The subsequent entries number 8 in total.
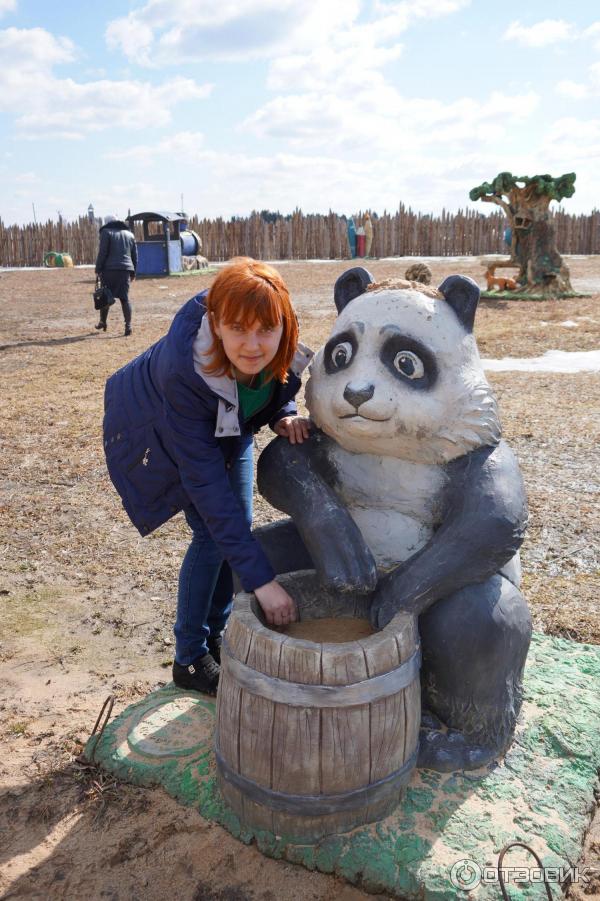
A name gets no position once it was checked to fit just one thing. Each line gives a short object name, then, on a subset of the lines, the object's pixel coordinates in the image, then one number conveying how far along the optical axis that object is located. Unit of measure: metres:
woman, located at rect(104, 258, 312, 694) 1.90
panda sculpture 2.02
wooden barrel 1.82
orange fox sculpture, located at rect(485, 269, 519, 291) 13.01
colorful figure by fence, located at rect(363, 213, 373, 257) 23.06
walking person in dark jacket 8.97
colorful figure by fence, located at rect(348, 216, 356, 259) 23.55
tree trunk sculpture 12.40
